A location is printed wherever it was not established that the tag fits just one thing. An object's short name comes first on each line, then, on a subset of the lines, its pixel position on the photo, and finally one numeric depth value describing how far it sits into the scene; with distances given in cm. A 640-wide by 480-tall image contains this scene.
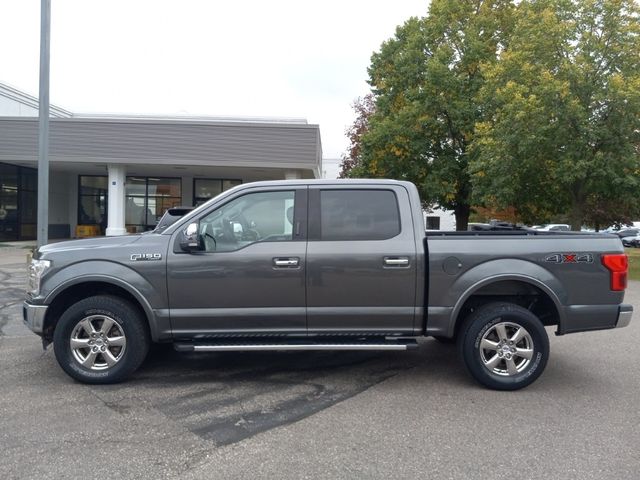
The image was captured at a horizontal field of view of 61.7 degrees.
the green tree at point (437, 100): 2283
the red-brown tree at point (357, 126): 3394
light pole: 1073
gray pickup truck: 508
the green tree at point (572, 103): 1532
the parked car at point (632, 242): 4092
